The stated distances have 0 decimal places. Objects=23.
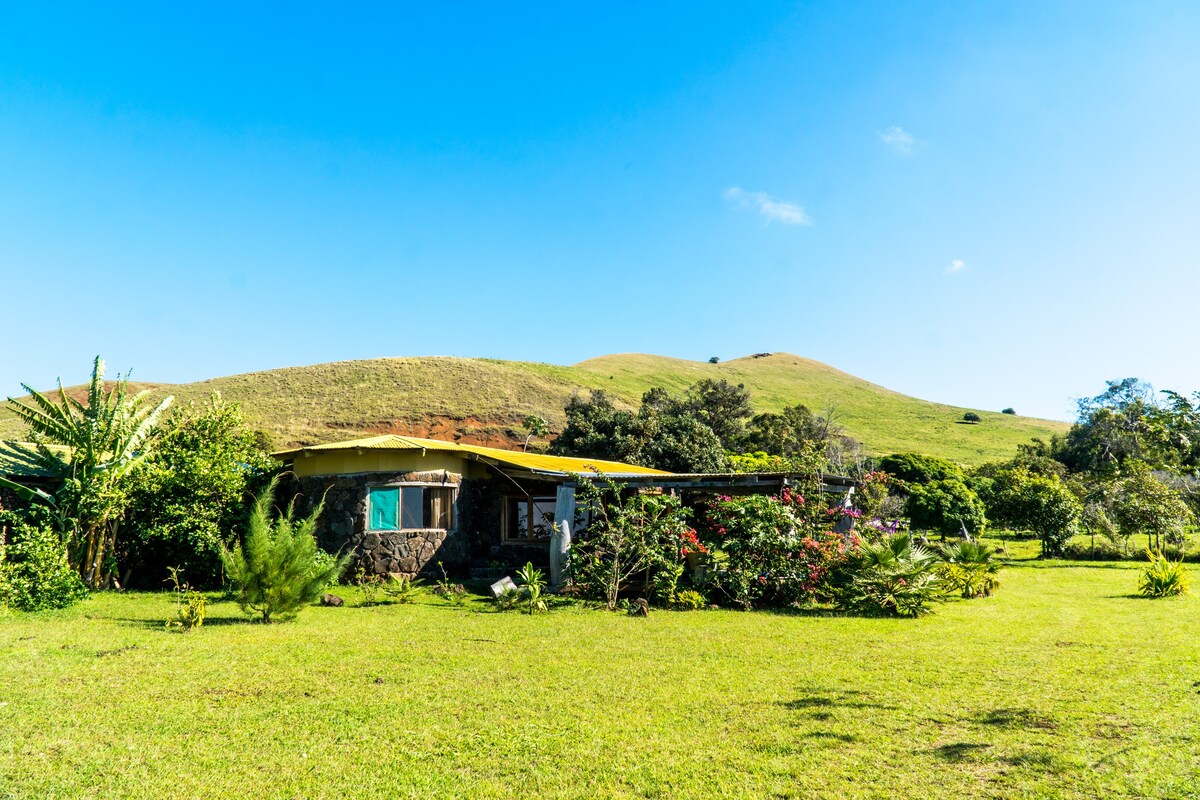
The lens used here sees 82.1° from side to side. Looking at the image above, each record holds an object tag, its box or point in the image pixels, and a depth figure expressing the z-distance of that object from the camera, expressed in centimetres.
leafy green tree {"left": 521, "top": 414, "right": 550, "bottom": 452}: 4525
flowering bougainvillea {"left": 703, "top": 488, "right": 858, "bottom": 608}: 1304
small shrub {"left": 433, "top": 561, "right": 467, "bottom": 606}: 1373
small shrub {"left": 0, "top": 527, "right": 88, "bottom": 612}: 1138
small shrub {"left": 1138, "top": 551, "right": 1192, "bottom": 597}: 1426
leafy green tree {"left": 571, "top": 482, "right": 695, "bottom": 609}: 1317
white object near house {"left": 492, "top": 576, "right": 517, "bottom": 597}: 1320
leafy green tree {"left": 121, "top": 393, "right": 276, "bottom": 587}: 1439
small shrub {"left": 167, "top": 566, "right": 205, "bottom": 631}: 1017
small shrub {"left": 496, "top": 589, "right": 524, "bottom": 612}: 1269
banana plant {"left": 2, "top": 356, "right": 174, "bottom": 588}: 1309
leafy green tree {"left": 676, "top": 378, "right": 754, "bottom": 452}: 4475
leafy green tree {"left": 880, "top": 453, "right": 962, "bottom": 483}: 3969
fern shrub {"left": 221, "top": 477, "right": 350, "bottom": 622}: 1034
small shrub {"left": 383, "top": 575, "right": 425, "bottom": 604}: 1359
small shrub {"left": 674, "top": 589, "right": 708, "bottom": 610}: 1277
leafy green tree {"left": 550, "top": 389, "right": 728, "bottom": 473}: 3238
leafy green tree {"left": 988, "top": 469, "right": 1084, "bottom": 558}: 2317
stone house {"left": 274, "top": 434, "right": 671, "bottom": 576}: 1605
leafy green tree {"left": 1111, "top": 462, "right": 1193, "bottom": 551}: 2064
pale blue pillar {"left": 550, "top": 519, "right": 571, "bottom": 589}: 1383
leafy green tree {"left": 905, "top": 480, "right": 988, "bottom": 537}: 2633
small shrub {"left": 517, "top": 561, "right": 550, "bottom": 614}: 1234
